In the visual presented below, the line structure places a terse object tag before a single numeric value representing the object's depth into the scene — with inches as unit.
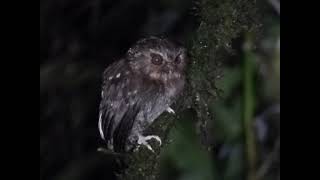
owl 138.0
